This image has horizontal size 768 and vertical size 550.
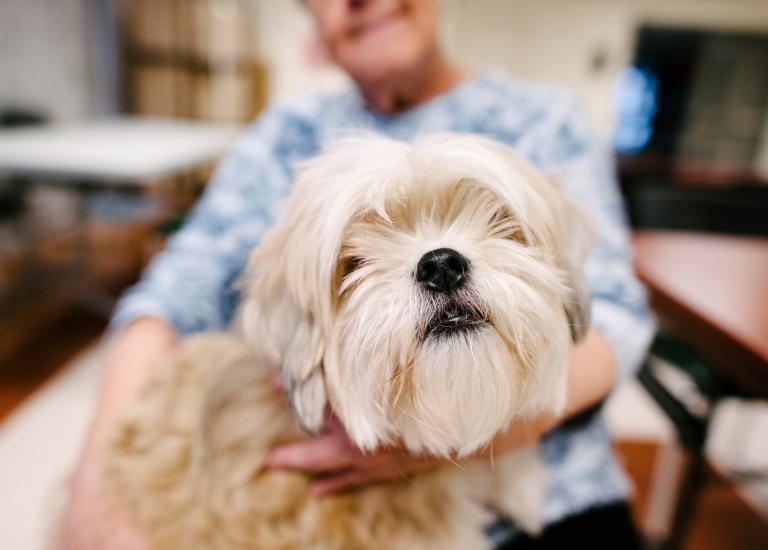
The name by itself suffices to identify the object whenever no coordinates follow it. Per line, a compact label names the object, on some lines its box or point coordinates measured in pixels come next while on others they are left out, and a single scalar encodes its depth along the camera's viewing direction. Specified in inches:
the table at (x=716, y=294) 18.3
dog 13.7
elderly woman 15.9
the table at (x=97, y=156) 45.7
